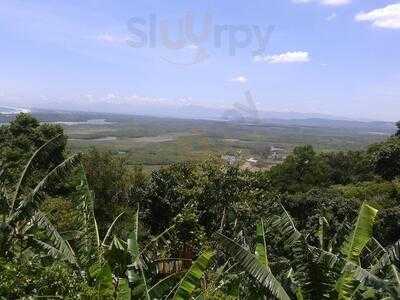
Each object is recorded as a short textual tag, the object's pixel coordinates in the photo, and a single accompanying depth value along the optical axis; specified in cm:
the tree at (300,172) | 5603
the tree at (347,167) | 5981
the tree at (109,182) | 3619
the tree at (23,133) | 4708
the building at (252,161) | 12942
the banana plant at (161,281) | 906
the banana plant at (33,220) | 1165
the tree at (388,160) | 5257
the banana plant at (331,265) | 963
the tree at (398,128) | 6502
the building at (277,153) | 14612
